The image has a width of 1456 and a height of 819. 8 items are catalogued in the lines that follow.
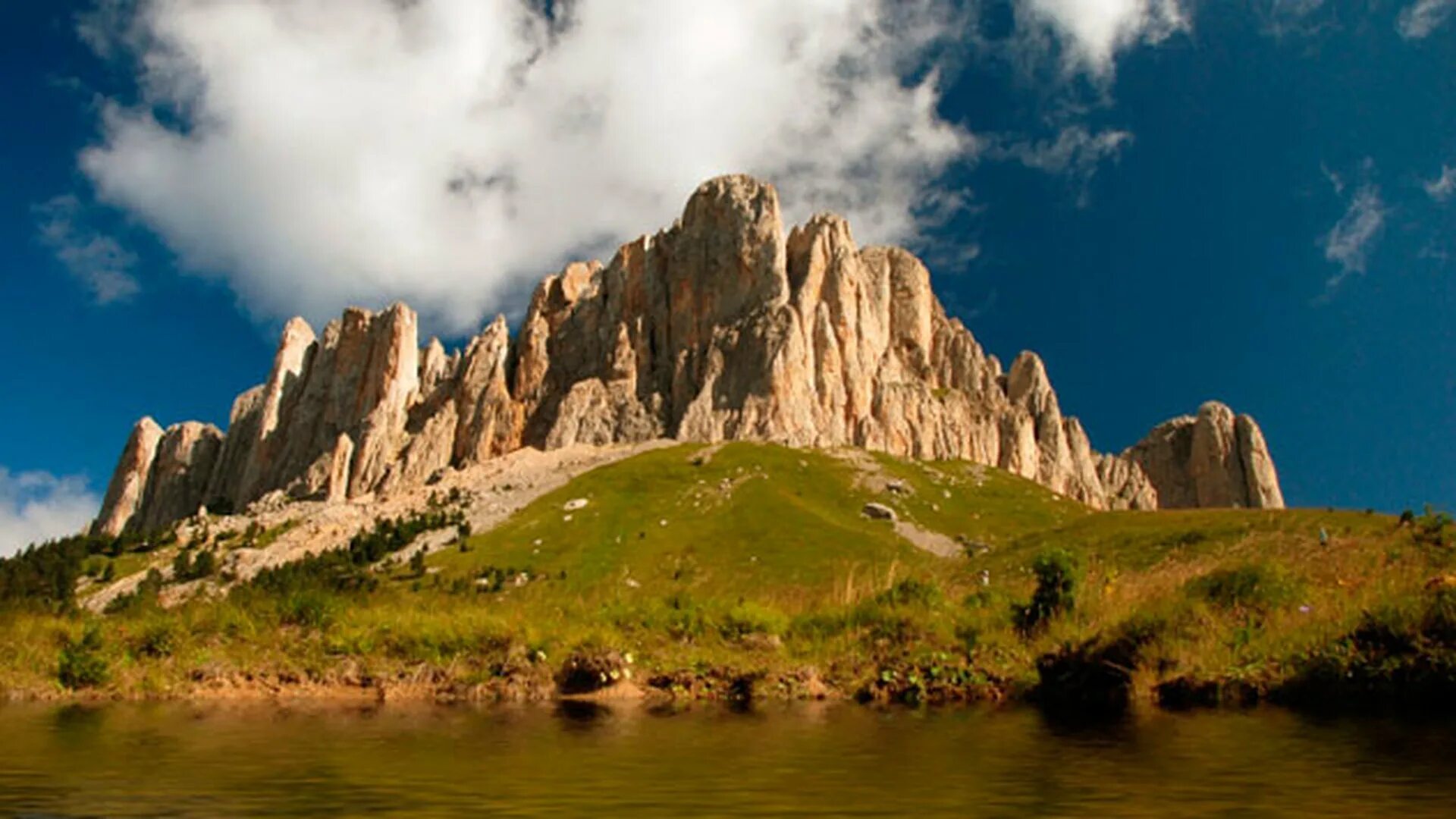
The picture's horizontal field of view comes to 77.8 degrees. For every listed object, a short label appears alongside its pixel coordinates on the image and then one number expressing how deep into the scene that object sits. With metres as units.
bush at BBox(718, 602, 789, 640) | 15.60
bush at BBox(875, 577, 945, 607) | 15.62
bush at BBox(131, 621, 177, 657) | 14.46
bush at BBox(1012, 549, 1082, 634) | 14.27
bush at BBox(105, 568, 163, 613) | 17.72
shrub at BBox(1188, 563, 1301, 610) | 12.22
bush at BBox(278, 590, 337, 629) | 15.25
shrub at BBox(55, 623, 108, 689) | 13.38
